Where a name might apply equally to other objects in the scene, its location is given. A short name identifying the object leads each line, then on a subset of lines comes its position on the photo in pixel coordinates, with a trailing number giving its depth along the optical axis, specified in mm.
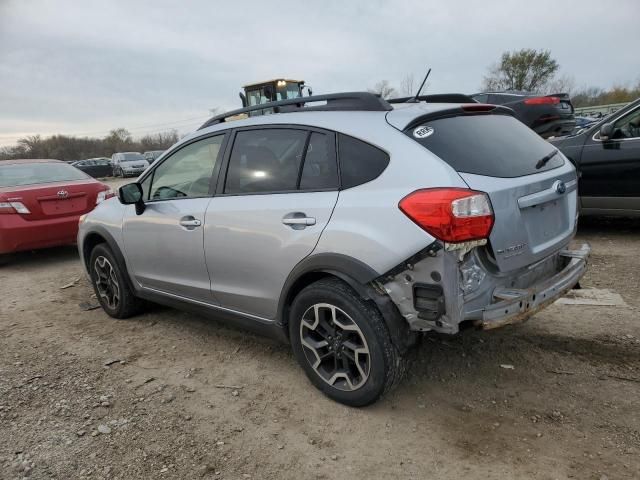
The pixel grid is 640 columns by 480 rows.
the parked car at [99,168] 33800
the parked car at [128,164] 30031
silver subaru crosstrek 2311
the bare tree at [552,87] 54438
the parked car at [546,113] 9086
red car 6281
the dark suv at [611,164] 5352
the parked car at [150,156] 32469
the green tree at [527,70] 53031
